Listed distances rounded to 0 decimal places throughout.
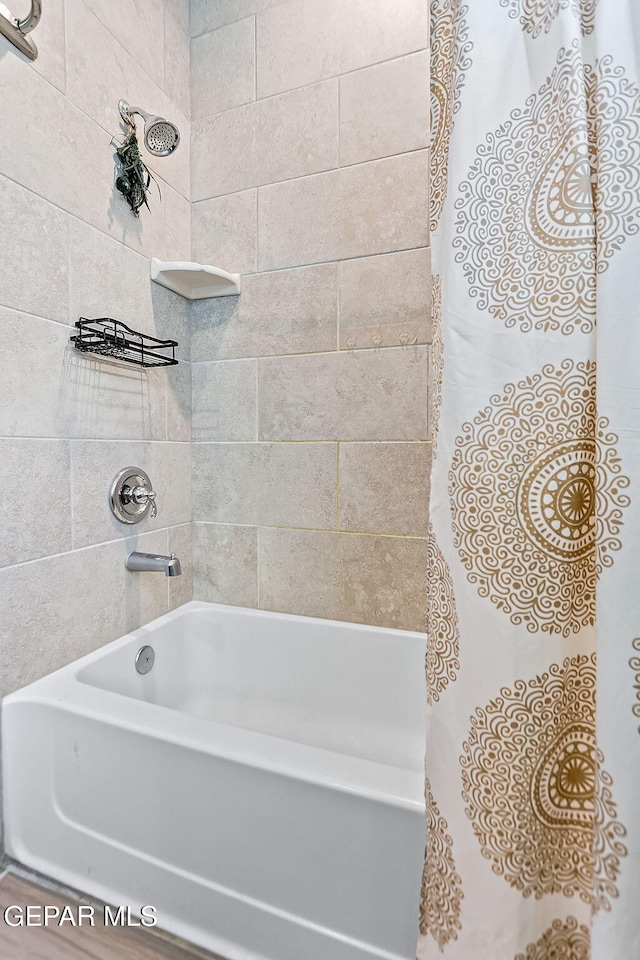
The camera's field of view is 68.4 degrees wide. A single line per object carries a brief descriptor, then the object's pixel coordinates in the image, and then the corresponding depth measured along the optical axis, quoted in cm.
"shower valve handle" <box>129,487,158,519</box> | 140
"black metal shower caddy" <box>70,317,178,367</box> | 122
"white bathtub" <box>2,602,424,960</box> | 75
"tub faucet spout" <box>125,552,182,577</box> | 137
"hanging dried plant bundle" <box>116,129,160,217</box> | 133
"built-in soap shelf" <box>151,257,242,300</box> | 149
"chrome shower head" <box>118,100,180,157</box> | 129
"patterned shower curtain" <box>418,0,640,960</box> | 53
